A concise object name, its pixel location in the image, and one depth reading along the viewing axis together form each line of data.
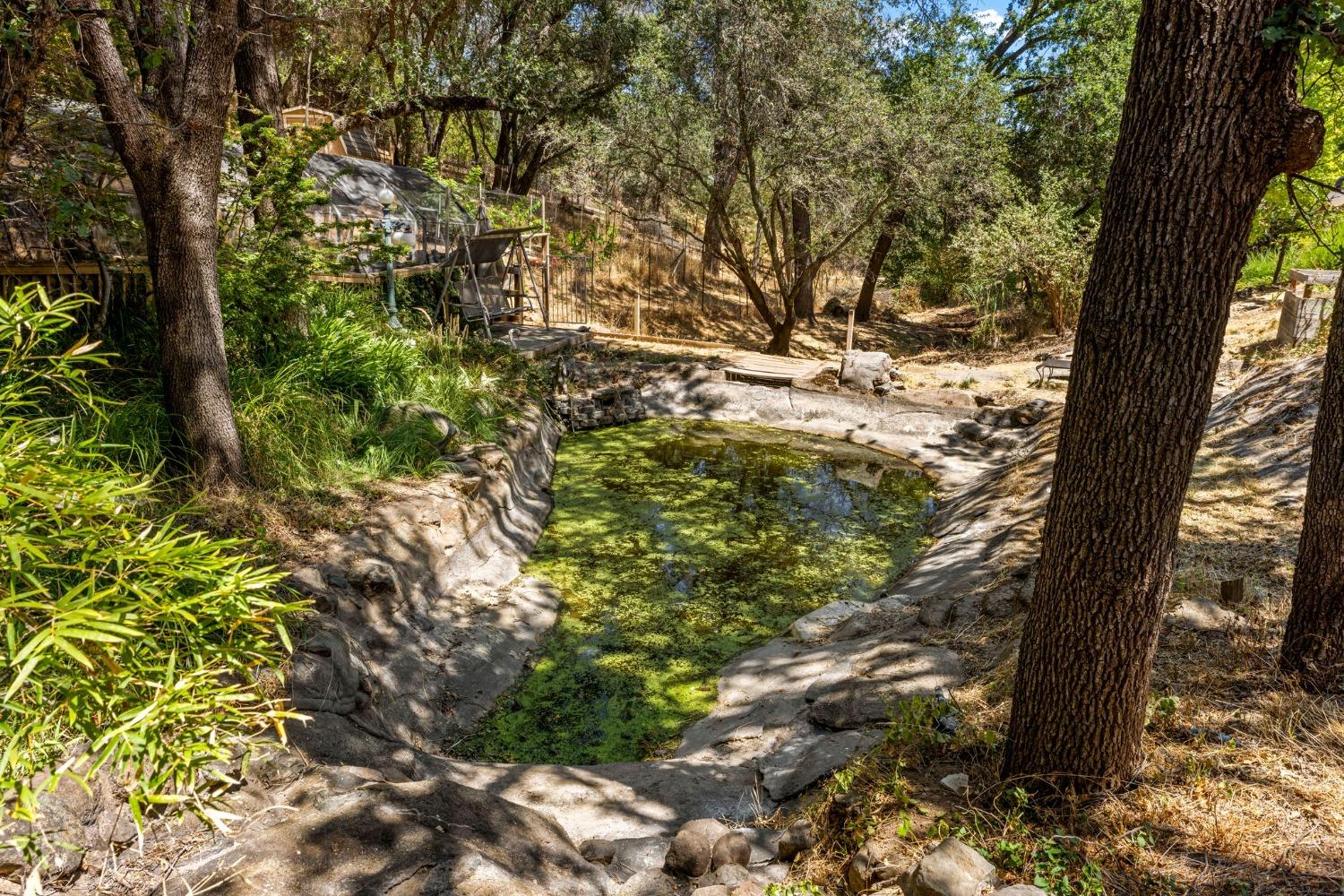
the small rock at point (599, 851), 3.03
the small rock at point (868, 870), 2.49
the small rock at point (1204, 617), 3.59
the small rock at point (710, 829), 3.01
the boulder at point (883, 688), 3.74
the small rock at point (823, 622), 5.44
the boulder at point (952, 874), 2.22
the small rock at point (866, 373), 11.87
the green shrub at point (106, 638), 1.10
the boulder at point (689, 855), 2.94
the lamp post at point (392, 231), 8.53
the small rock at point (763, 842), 2.99
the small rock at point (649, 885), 2.87
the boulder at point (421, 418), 6.69
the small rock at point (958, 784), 2.77
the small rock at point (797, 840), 2.86
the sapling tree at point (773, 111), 11.88
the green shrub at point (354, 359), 6.53
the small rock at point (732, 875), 2.78
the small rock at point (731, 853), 2.93
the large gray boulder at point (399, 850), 2.30
